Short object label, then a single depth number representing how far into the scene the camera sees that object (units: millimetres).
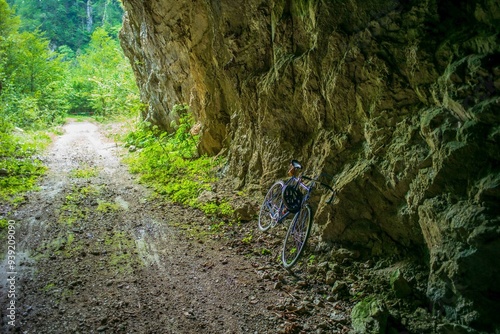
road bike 5910
